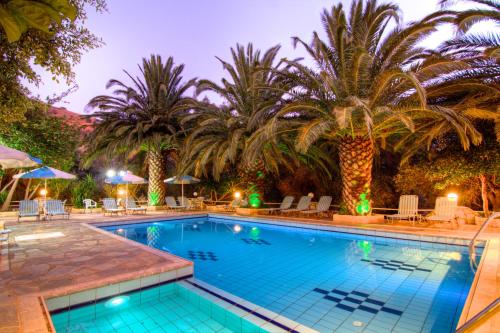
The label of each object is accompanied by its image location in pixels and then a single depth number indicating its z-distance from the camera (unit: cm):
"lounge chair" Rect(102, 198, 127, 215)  1437
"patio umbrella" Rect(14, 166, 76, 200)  1205
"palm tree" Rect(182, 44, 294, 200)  1386
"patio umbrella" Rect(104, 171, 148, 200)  1505
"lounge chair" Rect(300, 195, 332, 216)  1364
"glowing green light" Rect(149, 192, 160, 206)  1830
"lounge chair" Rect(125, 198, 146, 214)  1490
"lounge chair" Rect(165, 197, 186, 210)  1699
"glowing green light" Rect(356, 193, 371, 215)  1157
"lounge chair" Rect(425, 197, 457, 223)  996
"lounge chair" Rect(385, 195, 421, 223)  1097
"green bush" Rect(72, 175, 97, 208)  1742
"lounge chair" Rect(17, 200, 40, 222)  1230
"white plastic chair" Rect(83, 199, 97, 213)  1631
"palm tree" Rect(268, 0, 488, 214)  906
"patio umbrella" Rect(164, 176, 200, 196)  1684
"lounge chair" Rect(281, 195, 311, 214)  1443
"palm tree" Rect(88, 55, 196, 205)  1639
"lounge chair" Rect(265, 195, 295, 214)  1495
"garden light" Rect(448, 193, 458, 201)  970
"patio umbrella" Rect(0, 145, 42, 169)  593
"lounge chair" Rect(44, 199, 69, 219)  1294
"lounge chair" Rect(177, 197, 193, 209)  1759
